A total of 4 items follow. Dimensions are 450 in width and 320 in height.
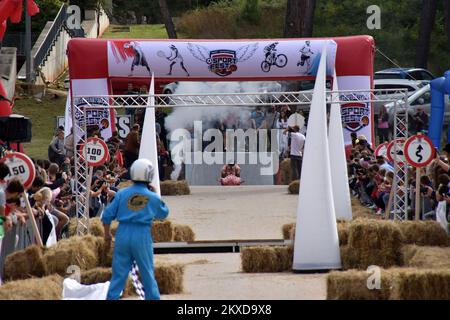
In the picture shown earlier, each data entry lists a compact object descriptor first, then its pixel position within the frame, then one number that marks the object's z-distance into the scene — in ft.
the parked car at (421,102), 124.47
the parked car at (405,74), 140.97
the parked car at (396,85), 130.52
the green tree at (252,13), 174.29
